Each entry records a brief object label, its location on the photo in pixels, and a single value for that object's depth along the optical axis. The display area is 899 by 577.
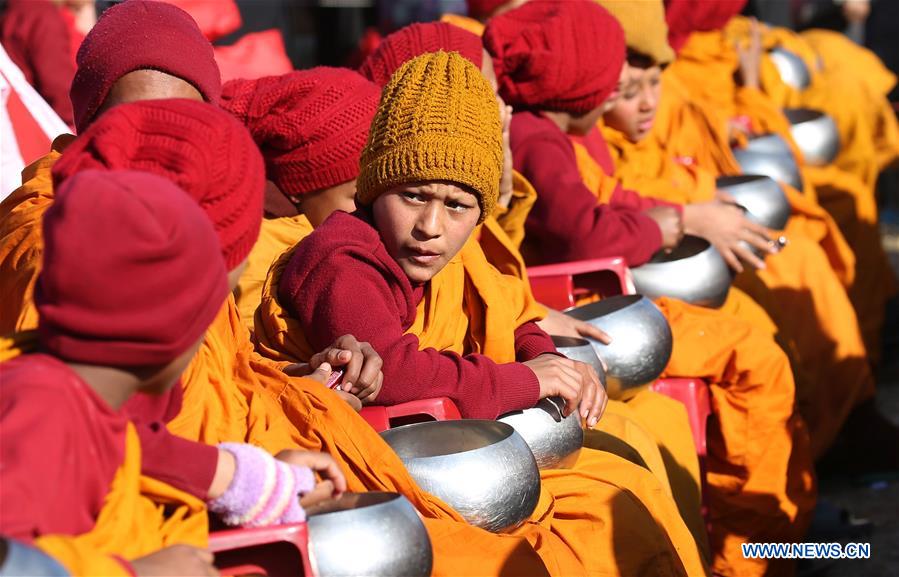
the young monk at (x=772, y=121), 14.04
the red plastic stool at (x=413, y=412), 5.67
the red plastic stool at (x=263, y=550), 4.05
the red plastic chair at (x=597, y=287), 8.24
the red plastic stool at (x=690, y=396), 8.52
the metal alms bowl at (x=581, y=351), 6.80
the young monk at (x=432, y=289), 5.75
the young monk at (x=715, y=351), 8.59
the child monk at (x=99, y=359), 3.45
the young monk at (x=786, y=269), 10.35
